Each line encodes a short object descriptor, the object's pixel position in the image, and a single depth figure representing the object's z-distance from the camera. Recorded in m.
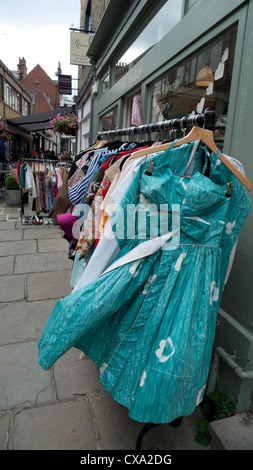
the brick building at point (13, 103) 19.69
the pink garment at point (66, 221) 2.05
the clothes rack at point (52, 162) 5.98
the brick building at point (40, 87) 37.97
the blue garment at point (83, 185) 2.13
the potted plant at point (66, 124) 10.13
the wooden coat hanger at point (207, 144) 1.36
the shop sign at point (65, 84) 14.95
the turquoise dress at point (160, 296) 1.21
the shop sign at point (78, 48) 8.44
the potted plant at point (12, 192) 8.20
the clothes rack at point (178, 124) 1.43
